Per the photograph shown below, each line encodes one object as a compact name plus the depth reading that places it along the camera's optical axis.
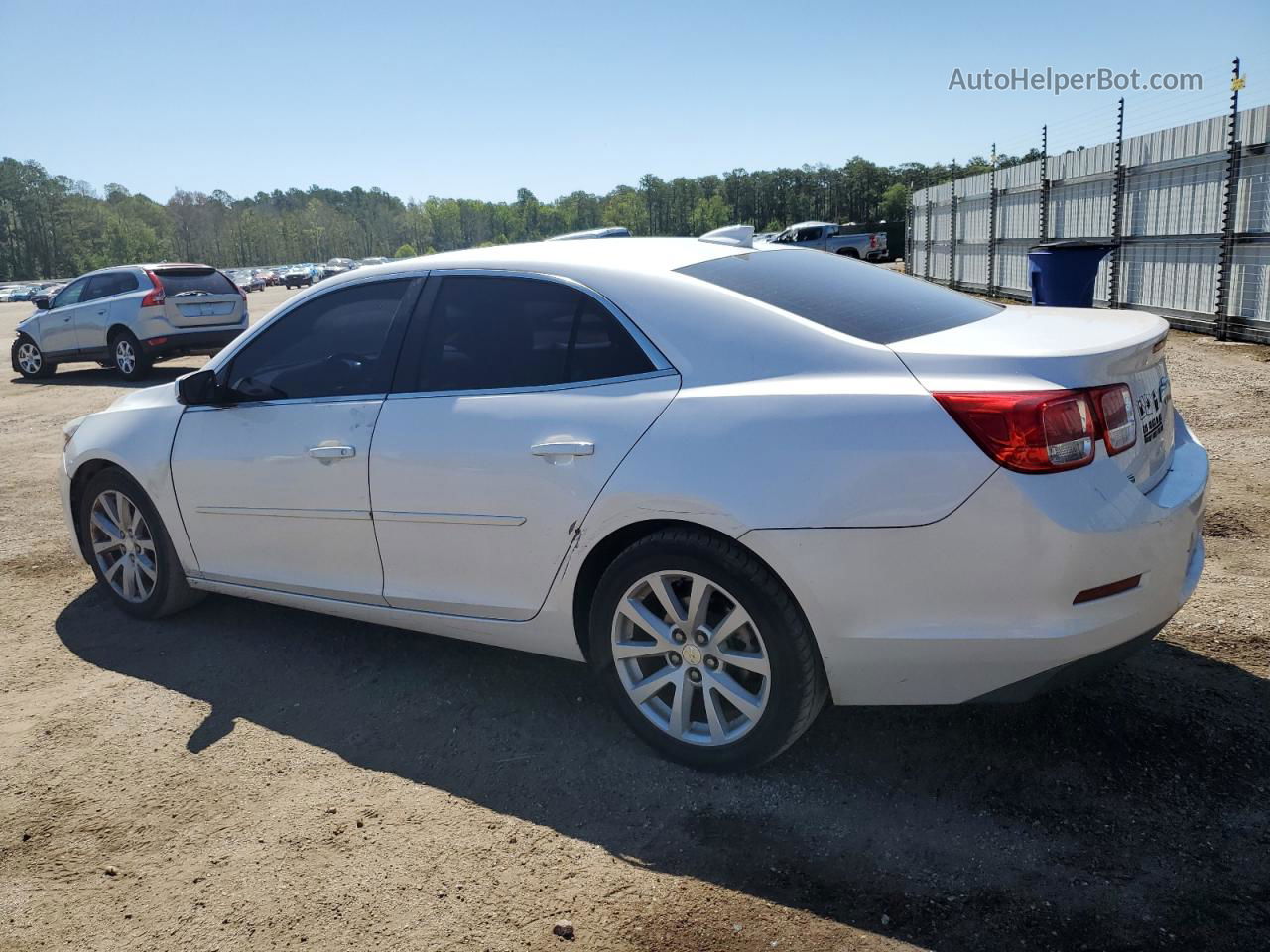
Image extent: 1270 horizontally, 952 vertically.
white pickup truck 42.19
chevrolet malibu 2.67
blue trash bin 8.16
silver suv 14.86
